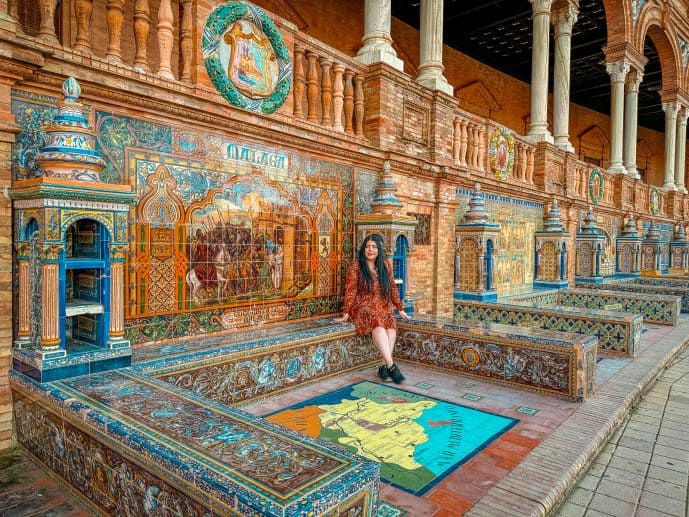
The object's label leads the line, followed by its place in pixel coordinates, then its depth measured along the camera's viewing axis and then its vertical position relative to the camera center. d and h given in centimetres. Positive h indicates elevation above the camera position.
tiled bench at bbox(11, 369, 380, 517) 193 -102
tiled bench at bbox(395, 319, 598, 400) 481 -125
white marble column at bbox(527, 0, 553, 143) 1115 +434
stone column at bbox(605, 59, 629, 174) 1456 +452
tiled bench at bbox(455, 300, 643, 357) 692 -122
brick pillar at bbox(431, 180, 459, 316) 812 -4
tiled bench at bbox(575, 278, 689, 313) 1211 -115
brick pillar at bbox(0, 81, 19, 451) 341 -17
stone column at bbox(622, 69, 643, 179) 1605 +432
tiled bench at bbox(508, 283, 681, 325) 997 -125
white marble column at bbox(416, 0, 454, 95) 803 +356
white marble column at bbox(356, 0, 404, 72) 689 +324
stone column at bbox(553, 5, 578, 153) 1210 +470
